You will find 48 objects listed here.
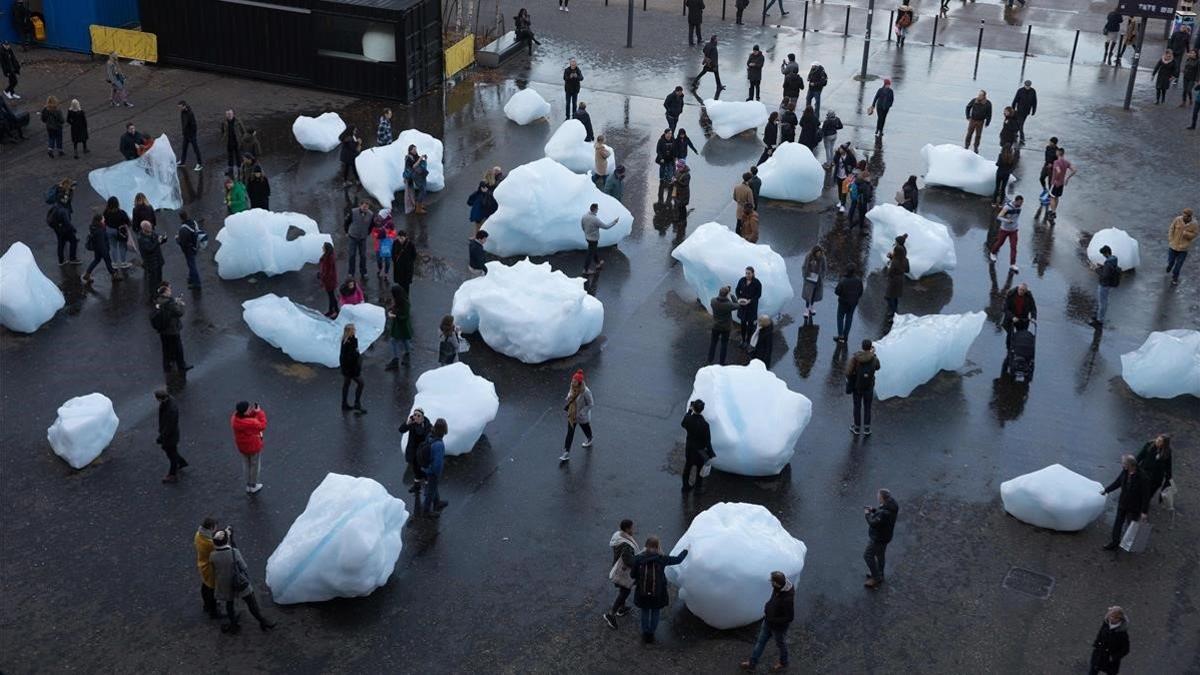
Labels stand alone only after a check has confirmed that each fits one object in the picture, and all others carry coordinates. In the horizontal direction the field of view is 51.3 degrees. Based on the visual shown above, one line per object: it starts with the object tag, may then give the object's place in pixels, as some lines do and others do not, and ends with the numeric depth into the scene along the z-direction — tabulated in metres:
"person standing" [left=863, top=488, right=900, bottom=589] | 13.30
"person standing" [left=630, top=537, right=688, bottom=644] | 12.45
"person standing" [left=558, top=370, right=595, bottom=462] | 15.59
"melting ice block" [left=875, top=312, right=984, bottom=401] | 17.34
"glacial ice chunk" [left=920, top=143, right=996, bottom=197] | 24.66
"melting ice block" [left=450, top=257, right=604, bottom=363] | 17.97
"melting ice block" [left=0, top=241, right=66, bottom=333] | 18.31
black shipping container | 29.45
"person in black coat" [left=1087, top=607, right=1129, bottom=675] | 11.87
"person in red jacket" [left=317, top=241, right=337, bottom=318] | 18.95
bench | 32.50
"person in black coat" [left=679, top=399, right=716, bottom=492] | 14.88
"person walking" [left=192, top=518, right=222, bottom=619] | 12.52
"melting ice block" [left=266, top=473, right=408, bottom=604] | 12.98
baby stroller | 17.72
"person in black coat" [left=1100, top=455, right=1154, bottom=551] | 14.11
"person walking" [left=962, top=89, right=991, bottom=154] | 26.61
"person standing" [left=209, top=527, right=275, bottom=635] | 12.41
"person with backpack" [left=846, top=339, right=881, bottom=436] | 16.05
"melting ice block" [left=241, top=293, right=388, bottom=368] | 17.92
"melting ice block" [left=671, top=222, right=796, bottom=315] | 19.23
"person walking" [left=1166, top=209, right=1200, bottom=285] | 20.45
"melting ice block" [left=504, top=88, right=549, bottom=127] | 28.27
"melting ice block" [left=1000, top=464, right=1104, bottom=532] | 14.64
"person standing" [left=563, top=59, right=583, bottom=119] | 28.47
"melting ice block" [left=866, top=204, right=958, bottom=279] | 20.92
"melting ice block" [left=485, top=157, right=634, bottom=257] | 21.08
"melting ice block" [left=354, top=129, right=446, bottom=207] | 23.41
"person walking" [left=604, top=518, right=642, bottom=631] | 12.72
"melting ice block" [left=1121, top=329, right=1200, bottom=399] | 17.41
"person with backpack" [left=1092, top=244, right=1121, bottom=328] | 19.08
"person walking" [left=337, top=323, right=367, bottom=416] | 16.27
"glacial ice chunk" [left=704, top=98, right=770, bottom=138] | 28.00
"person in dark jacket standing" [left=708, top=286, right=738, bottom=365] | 17.58
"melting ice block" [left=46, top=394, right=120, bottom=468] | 15.39
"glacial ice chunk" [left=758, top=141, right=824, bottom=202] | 23.91
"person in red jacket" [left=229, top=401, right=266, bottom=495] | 14.49
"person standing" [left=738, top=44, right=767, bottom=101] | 29.38
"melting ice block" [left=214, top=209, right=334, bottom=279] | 20.20
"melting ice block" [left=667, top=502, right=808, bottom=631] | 12.92
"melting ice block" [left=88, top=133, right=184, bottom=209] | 22.81
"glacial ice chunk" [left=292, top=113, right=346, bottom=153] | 26.17
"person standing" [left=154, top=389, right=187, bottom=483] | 14.80
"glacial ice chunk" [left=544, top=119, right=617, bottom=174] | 25.06
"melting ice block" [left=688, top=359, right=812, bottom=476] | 15.41
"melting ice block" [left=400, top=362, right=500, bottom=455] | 15.70
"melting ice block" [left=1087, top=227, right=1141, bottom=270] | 21.42
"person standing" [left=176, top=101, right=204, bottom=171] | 24.44
